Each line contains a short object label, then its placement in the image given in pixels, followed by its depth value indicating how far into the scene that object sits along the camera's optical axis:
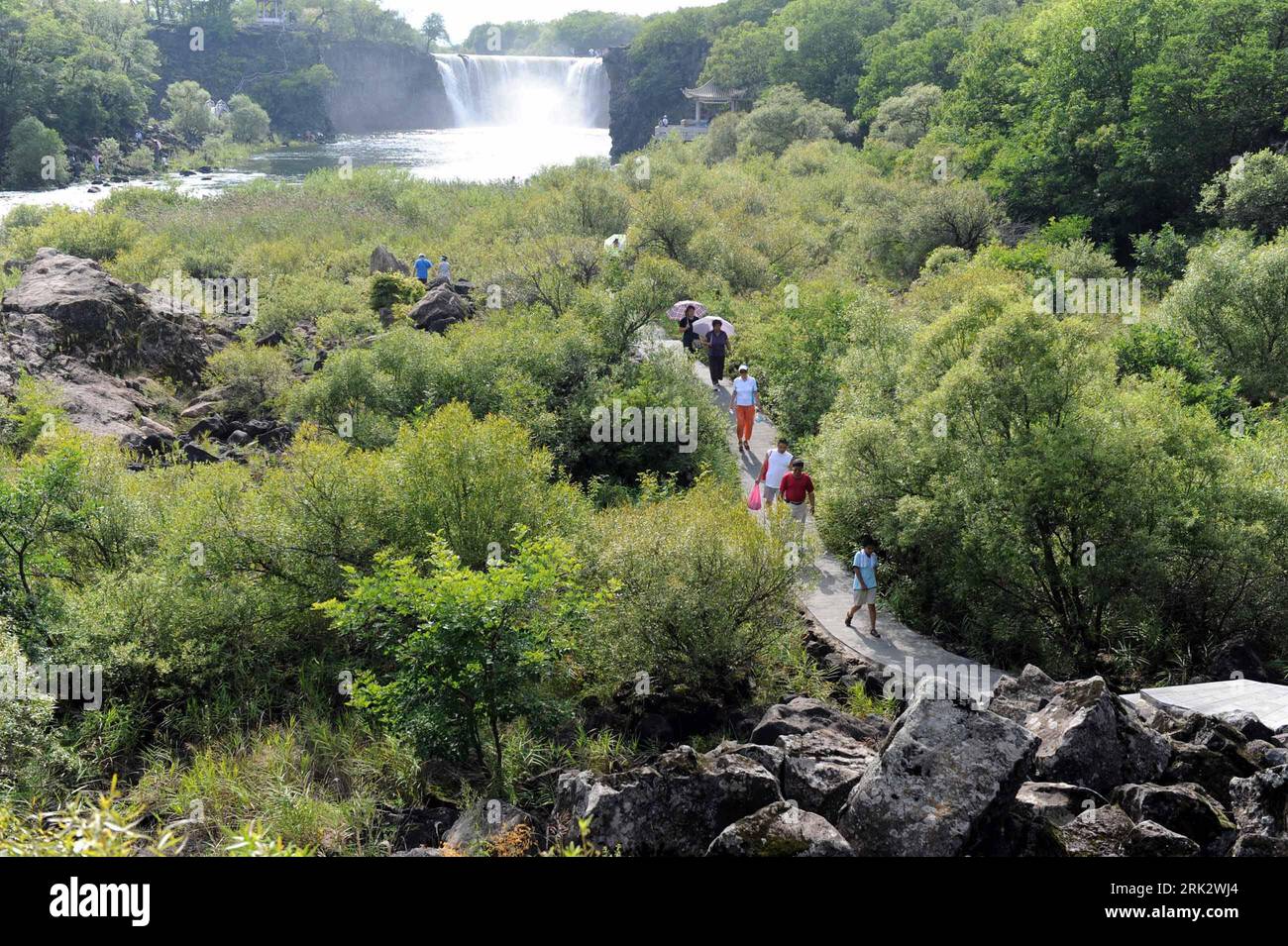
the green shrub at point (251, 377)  24.98
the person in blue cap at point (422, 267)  33.44
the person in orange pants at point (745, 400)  18.70
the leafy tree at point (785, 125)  62.59
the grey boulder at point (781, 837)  7.56
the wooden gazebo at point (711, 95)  84.31
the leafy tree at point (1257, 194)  32.00
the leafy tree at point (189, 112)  94.88
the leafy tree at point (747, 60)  82.81
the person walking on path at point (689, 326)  25.05
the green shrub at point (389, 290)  31.31
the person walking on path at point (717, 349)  23.16
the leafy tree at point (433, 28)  155.00
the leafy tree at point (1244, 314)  23.67
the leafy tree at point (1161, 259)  33.88
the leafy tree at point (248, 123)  101.44
